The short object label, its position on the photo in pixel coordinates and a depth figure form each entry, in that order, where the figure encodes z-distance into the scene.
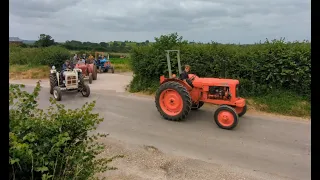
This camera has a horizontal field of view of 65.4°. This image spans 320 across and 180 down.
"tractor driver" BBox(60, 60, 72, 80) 11.09
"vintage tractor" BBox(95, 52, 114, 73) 20.00
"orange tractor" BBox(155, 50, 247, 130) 6.27
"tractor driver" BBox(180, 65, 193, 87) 7.07
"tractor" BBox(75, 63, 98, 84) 15.20
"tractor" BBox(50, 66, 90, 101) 10.13
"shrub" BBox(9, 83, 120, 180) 2.31
